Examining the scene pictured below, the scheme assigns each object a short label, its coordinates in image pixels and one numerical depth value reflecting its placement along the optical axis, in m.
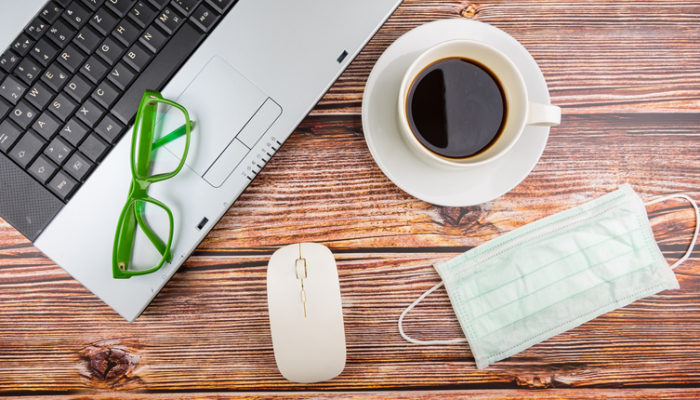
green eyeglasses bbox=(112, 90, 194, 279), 0.47
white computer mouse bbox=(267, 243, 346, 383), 0.53
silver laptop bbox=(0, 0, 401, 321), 0.46
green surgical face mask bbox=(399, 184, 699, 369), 0.59
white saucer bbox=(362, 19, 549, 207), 0.52
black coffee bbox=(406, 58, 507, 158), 0.51
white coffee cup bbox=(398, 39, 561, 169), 0.45
